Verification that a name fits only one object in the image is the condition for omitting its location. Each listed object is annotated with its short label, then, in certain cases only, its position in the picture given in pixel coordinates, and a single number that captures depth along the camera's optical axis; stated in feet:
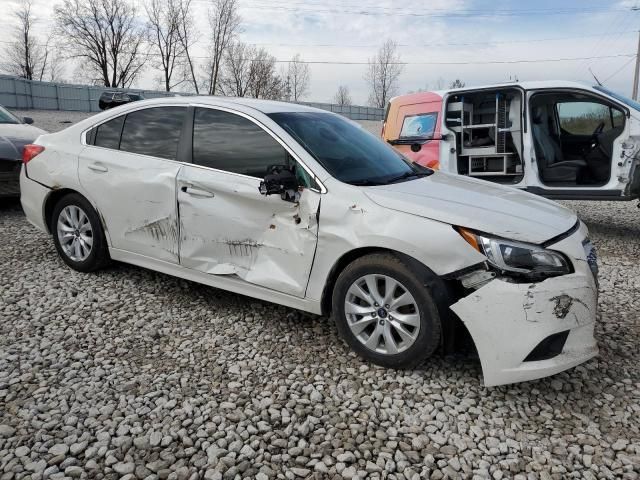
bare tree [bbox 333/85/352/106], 216.33
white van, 20.38
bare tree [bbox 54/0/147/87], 180.24
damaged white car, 8.73
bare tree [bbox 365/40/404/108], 193.36
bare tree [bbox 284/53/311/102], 179.83
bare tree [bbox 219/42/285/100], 164.76
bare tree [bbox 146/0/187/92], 175.01
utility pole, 99.30
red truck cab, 23.47
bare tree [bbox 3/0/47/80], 197.98
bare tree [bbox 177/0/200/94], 175.32
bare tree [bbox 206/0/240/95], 164.76
